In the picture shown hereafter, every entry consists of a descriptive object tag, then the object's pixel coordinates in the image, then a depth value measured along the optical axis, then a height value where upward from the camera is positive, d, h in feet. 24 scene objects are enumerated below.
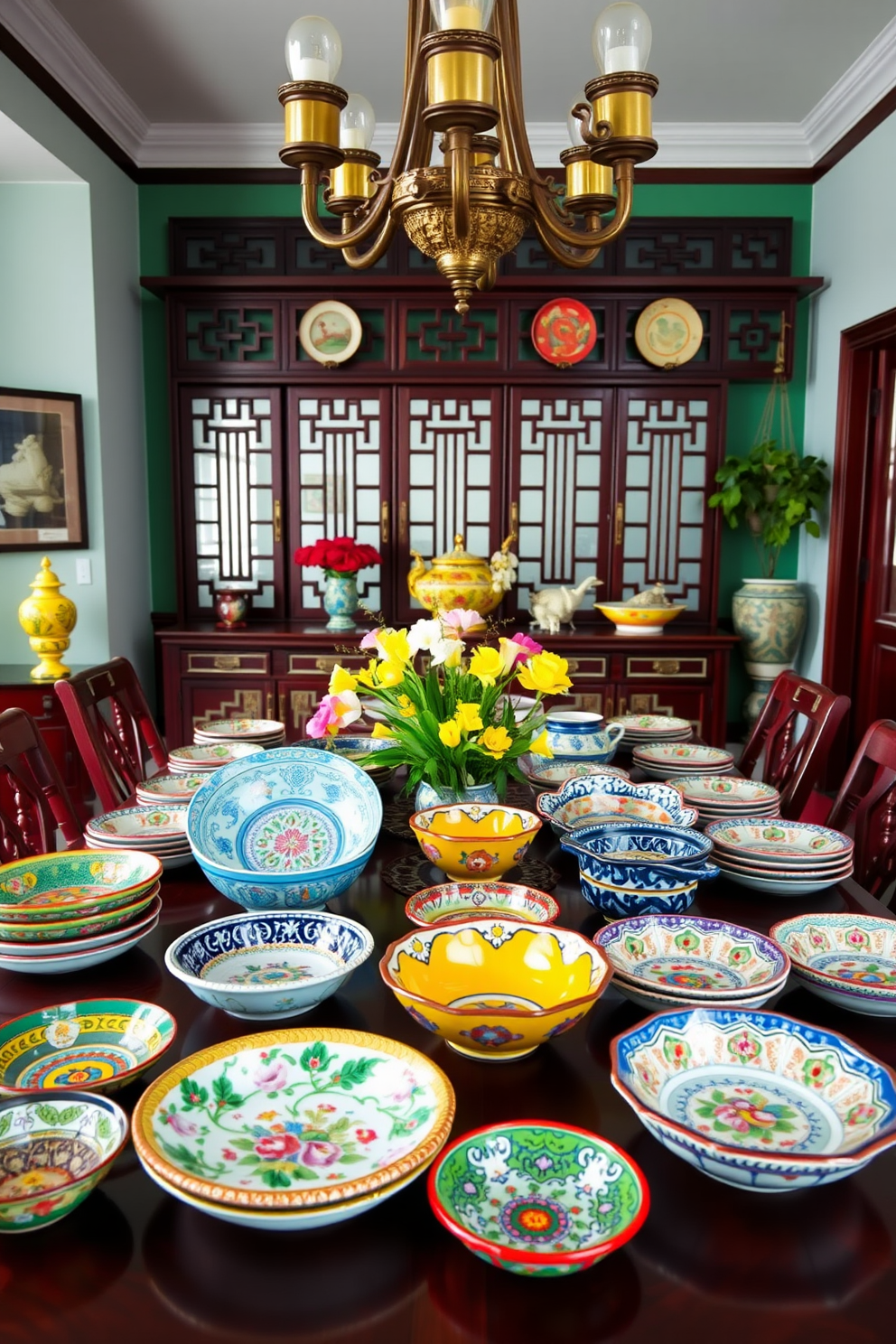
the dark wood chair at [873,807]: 5.41 -1.54
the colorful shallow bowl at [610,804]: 5.20 -1.44
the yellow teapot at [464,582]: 12.50 -0.43
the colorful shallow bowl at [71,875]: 4.20 -1.49
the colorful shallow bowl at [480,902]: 3.85 -1.46
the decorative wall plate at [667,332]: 12.94 +2.95
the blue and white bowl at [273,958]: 3.16 -1.52
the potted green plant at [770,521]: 12.59 +0.40
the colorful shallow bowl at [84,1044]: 2.88 -1.56
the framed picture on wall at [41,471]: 11.30 +0.91
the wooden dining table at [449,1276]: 2.07 -1.68
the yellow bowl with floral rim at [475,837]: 4.36 -1.35
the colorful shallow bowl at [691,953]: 3.49 -1.53
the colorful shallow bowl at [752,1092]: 2.33 -1.54
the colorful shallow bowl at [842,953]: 3.36 -1.57
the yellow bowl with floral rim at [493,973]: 2.93 -1.45
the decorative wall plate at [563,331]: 12.87 +2.94
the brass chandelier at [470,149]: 4.78 +2.10
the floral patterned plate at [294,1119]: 2.29 -1.54
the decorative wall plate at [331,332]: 12.99 +2.94
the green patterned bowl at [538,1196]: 2.09 -1.56
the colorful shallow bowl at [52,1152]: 2.25 -1.56
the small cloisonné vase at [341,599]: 12.86 -0.68
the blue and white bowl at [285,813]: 4.51 -1.28
